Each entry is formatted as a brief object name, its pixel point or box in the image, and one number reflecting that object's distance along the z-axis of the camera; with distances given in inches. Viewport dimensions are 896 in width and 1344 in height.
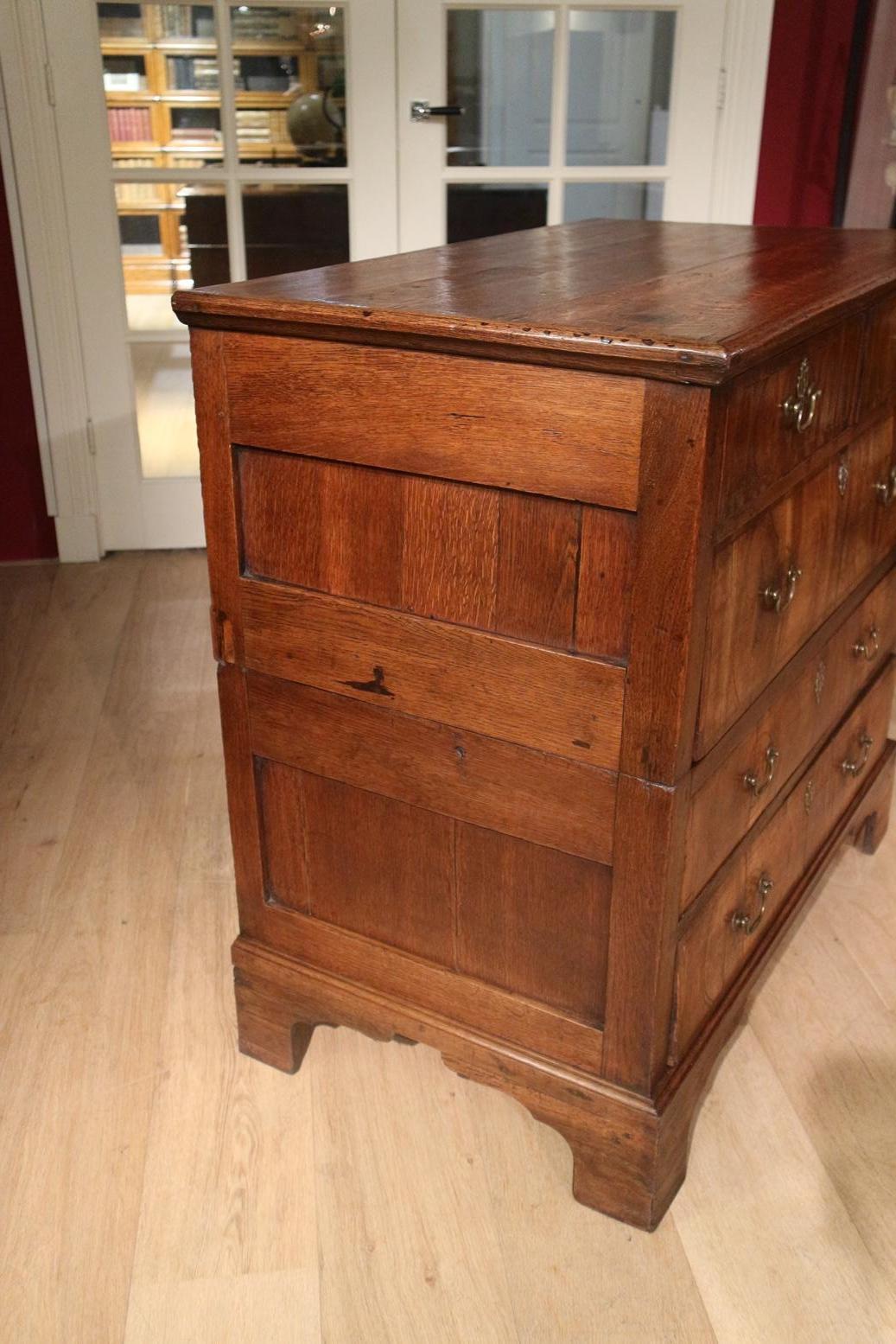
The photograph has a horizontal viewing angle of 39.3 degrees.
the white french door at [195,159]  118.4
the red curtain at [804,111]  127.3
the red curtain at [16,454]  125.8
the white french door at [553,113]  121.6
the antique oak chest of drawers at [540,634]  43.7
